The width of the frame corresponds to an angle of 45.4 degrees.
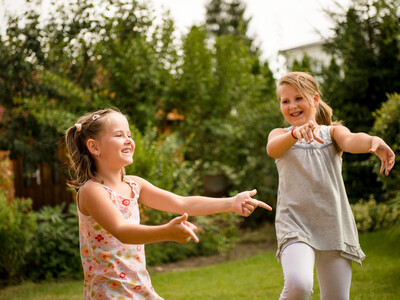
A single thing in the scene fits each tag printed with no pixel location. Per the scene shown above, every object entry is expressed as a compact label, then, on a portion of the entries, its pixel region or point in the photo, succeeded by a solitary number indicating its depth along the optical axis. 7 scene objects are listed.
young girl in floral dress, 2.26
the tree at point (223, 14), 34.66
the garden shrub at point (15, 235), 6.57
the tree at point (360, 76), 9.52
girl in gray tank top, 2.83
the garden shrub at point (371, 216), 8.81
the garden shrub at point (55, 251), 7.12
